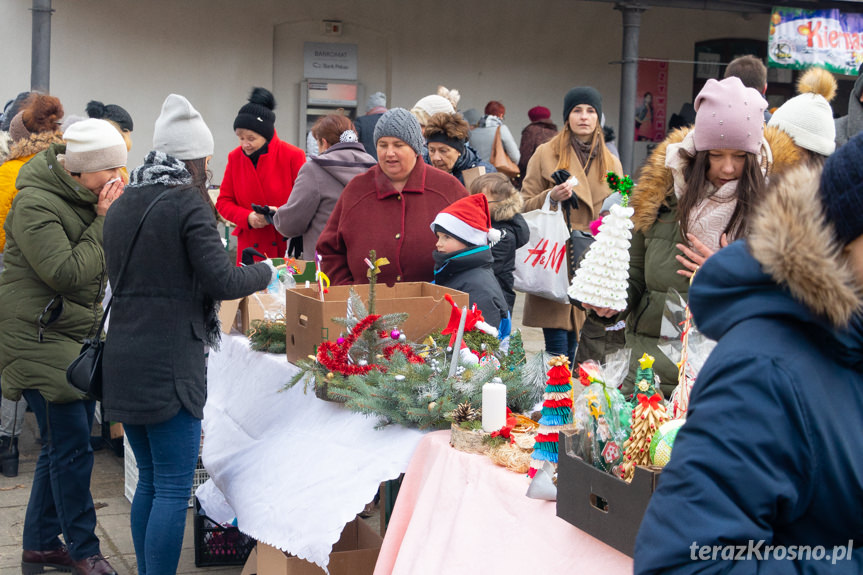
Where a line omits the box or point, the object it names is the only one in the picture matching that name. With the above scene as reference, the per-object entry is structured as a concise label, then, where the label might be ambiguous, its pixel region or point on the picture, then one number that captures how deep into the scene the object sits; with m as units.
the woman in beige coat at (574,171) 5.65
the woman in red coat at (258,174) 5.69
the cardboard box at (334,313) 3.31
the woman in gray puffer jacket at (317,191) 5.12
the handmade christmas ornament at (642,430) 1.90
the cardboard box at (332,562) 3.12
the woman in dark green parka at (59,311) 3.64
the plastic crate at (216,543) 4.02
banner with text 12.34
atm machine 12.15
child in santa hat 3.73
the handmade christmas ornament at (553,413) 2.27
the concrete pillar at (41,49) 9.30
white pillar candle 2.55
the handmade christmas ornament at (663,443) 1.84
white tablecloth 2.76
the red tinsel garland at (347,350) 3.11
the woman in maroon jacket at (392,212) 4.09
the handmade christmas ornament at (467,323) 3.18
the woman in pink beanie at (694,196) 2.74
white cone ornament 2.79
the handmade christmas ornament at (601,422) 1.97
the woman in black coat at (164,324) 3.14
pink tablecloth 2.04
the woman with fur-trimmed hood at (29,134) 4.76
